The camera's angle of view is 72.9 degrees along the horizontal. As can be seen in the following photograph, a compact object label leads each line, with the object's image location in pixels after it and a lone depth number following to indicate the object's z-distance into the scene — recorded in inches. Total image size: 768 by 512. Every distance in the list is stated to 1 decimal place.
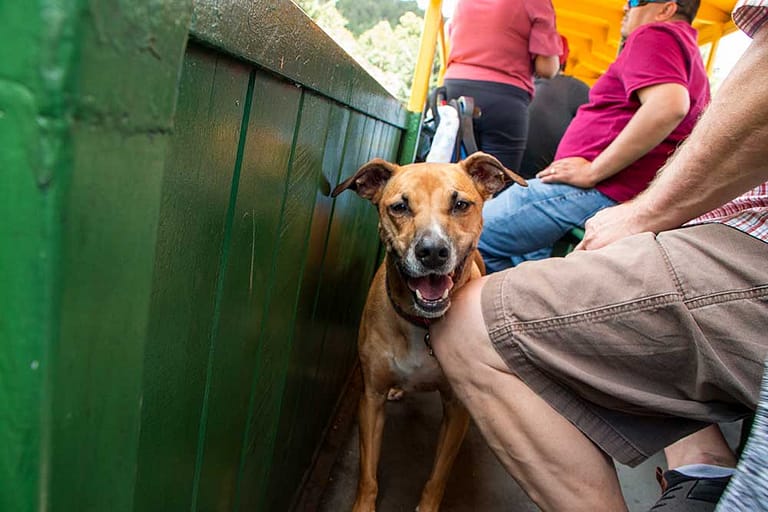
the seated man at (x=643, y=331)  37.7
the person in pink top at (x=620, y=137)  81.4
